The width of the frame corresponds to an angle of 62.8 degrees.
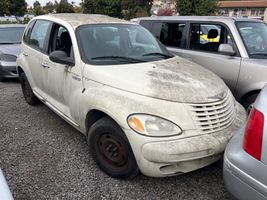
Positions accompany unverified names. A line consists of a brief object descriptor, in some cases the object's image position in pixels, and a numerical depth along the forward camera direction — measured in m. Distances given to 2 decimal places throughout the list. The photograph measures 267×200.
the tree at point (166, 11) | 28.49
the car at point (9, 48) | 5.50
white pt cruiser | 2.05
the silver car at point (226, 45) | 3.34
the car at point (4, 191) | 1.30
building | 41.92
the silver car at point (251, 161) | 1.47
